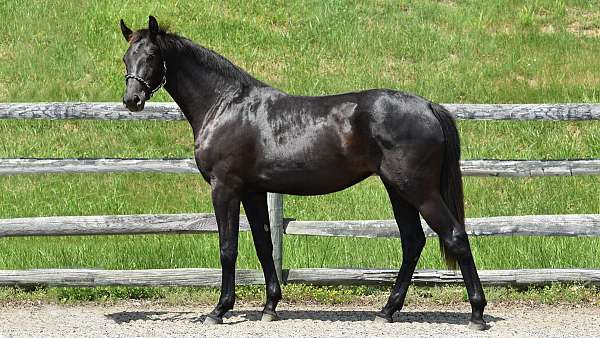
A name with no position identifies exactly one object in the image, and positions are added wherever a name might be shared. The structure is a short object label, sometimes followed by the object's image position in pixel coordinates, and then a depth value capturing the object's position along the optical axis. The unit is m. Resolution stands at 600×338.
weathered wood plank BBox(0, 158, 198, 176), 16.17
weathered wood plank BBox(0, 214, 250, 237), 16.08
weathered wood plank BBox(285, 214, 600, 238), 15.70
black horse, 13.29
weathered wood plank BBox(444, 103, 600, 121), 15.98
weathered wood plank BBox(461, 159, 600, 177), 15.99
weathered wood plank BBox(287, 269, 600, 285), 15.86
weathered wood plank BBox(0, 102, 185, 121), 16.44
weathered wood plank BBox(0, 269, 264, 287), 16.14
